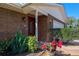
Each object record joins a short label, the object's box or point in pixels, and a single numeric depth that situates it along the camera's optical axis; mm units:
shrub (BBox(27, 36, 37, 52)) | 3406
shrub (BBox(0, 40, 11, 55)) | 3208
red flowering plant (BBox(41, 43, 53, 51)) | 3611
